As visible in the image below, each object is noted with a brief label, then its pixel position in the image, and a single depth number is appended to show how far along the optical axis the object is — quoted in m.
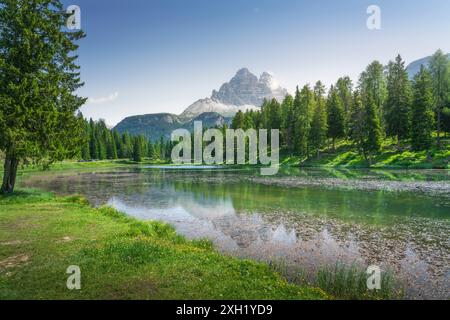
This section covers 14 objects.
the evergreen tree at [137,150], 157.12
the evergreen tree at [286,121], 95.62
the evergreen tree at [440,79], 71.00
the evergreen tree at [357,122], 73.18
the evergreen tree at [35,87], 26.86
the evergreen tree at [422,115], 63.30
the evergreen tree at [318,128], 83.12
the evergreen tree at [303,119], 86.19
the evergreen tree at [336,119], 85.50
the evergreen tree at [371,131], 70.44
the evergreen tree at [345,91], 93.82
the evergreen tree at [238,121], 111.07
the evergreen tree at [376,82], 91.69
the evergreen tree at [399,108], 72.35
